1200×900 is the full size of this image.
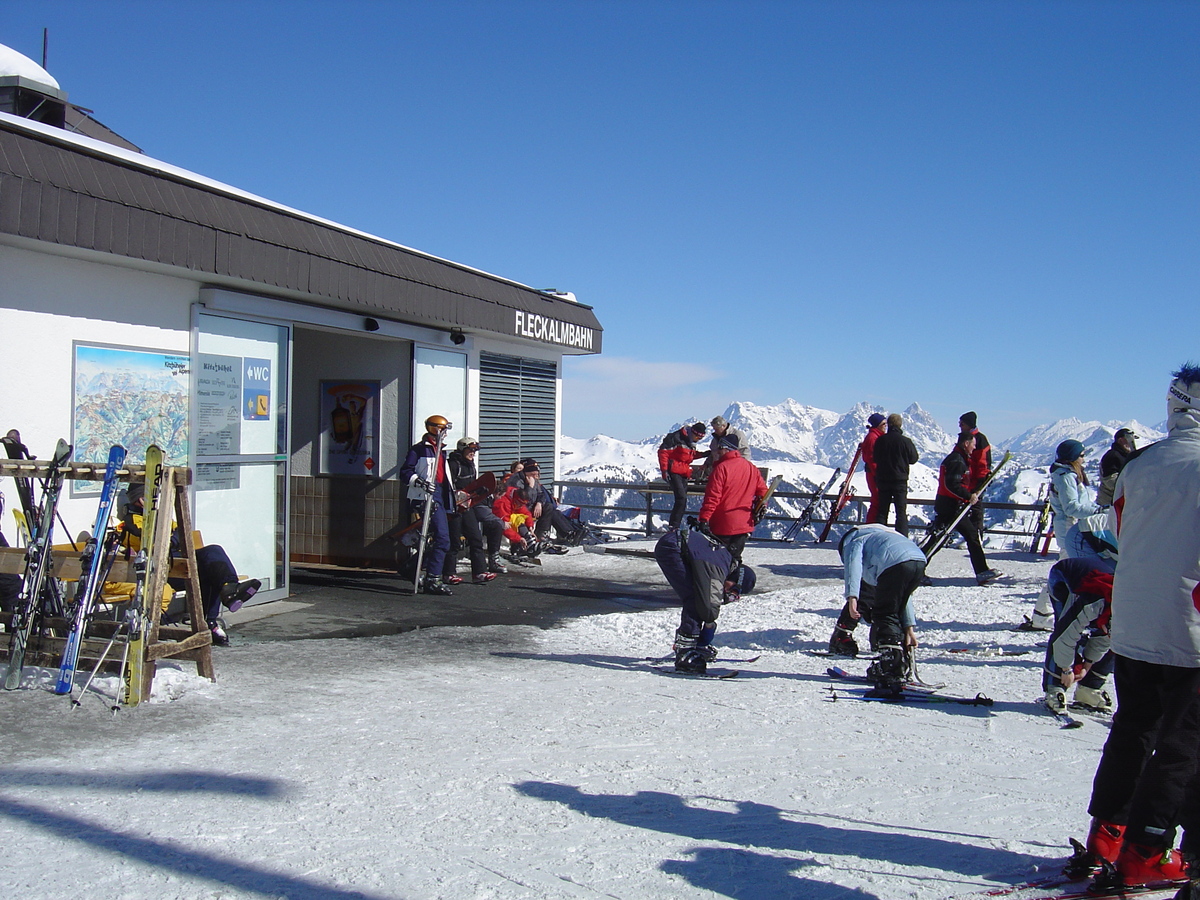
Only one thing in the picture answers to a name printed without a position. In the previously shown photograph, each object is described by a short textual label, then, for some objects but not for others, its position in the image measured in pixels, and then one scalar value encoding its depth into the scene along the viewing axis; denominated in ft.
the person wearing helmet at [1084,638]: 18.98
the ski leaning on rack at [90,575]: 17.12
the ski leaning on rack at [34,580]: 17.62
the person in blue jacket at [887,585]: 20.38
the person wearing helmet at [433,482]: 33.40
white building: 21.85
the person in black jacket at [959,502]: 34.50
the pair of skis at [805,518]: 51.34
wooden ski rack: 17.69
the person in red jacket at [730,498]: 23.67
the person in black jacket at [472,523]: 35.12
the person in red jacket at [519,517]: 41.63
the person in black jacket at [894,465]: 36.99
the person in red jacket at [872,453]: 38.01
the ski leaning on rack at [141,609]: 17.06
